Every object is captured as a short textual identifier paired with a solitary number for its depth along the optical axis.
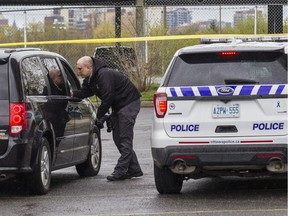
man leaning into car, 21.51
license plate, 17.52
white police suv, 17.40
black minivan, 18.33
